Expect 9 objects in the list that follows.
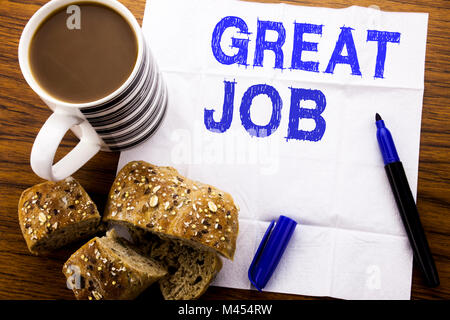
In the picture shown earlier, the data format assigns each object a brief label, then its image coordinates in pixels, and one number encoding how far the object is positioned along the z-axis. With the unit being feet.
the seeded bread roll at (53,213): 1.22
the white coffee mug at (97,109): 1.09
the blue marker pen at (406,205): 1.29
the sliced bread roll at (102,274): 1.19
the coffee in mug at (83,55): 1.11
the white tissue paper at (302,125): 1.32
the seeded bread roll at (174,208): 1.22
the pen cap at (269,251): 1.29
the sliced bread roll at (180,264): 1.26
